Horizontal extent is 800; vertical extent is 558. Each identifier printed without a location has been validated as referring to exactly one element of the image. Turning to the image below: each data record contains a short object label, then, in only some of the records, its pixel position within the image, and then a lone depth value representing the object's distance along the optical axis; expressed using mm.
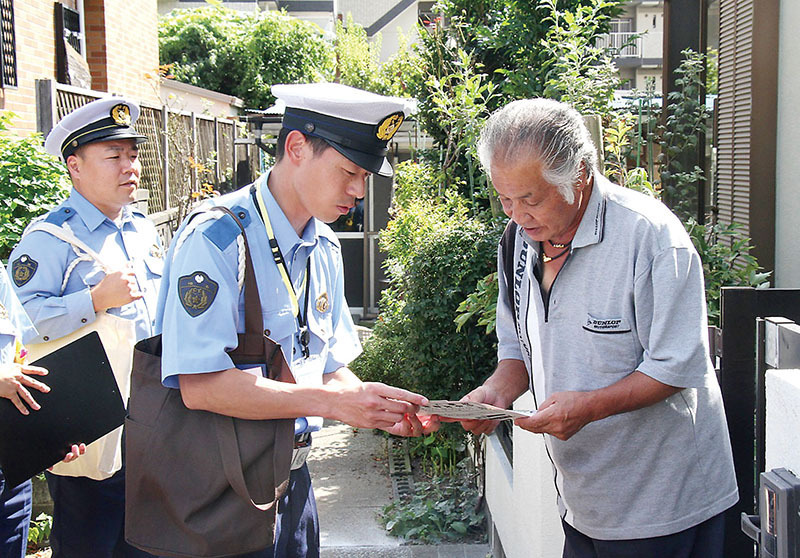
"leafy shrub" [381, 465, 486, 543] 4969
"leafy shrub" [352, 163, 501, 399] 5523
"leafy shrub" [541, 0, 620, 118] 4867
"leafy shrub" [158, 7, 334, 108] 26000
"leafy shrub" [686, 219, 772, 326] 4242
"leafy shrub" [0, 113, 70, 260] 4891
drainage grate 5867
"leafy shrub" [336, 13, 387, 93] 21688
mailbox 1591
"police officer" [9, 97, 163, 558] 3508
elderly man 2299
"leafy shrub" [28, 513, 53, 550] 4855
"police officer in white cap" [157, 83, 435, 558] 2119
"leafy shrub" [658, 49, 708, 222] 6238
